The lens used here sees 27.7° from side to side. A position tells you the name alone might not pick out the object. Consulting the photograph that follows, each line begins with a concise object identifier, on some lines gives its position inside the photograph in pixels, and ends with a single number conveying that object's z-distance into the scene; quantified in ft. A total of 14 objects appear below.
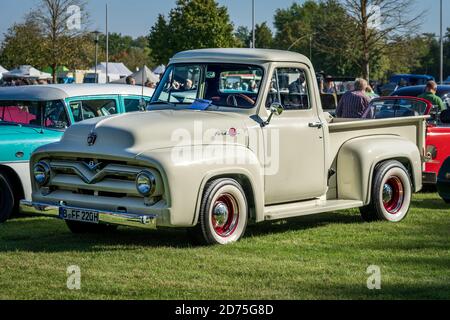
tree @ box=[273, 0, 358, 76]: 141.59
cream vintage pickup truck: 27.48
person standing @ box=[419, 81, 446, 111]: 51.70
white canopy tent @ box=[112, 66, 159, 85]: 125.56
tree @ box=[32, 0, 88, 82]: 145.59
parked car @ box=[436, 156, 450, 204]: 39.34
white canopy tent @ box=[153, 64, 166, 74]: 179.42
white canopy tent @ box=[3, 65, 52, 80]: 155.33
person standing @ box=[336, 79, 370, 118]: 51.21
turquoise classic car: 35.50
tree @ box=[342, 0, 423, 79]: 132.05
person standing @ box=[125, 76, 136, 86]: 72.02
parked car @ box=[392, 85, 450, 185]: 43.98
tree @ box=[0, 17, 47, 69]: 157.03
